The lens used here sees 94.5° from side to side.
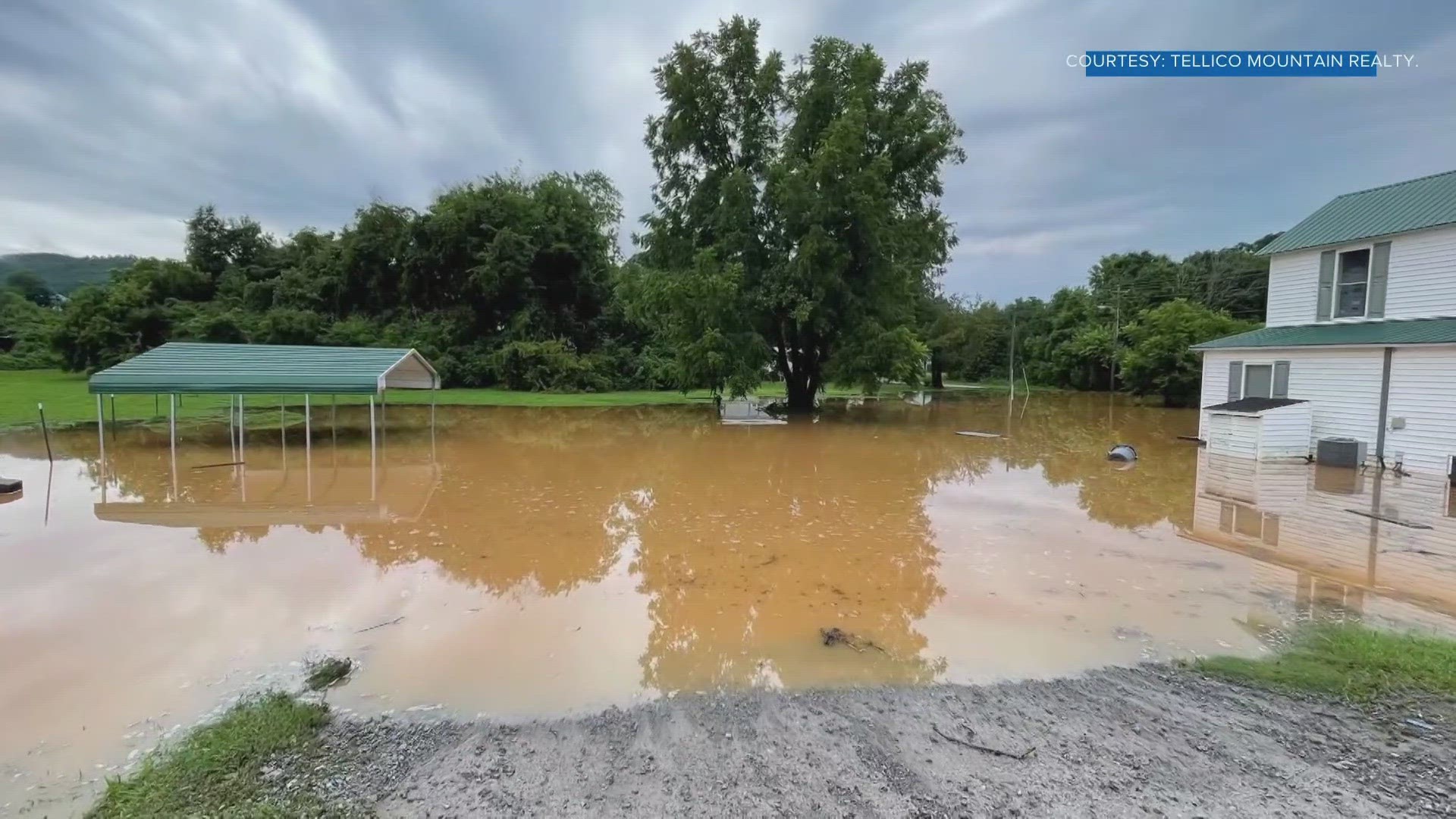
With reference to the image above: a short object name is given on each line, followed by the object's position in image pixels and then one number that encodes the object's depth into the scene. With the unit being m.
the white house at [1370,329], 11.90
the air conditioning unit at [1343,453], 12.64
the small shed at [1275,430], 13.49
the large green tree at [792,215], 19.27
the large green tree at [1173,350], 27.25
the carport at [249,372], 12.52
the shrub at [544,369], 31.03
